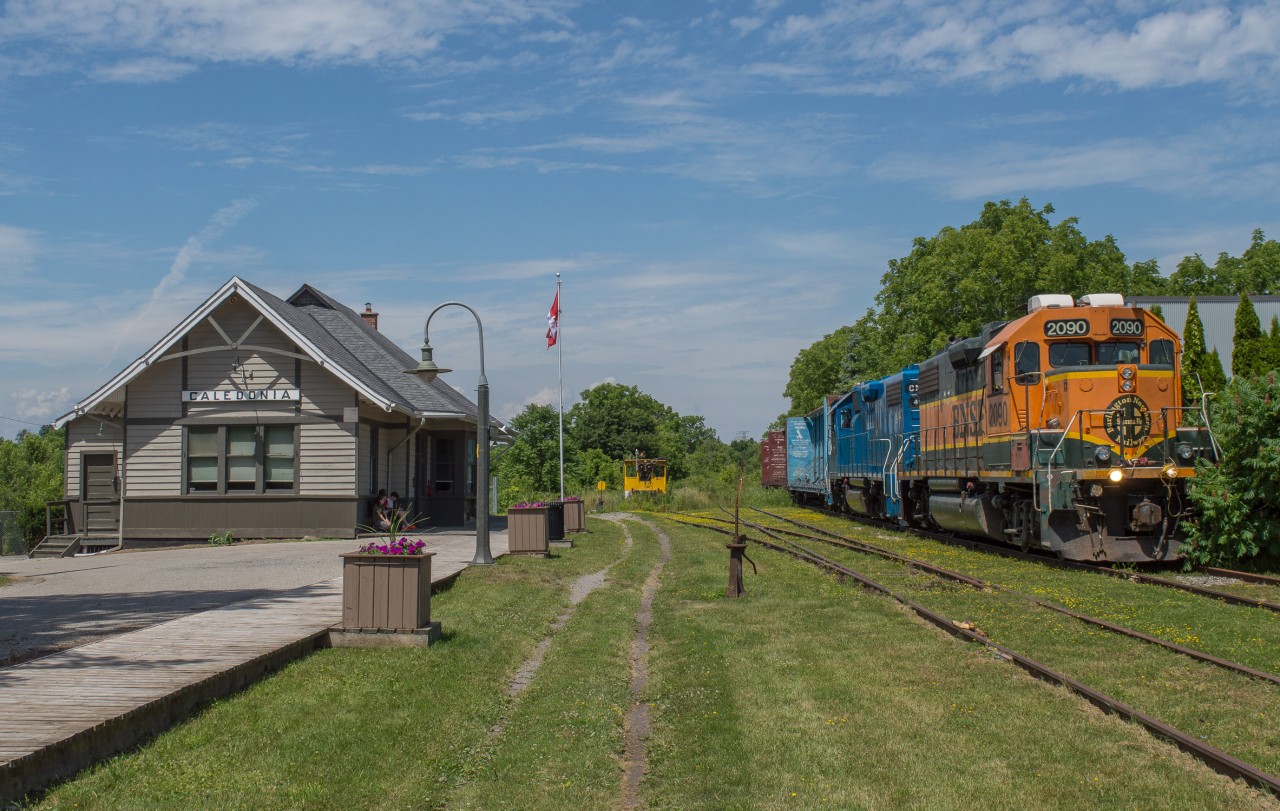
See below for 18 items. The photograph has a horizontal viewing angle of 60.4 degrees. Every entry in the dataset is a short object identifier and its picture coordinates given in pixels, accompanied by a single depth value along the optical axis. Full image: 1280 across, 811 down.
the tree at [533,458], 65.50
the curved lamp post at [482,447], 18.41
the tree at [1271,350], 37.19
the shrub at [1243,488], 15.33
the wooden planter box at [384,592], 10.90
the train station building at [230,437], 26.16
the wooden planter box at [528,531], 21.11
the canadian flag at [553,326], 34.75
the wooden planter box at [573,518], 29.55
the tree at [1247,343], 37.59
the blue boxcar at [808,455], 39.28
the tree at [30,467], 72.96
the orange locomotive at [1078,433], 16.28
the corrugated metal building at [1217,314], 46.28
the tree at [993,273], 52.06
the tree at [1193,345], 39.50
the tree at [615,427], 101.75
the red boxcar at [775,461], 53.34
